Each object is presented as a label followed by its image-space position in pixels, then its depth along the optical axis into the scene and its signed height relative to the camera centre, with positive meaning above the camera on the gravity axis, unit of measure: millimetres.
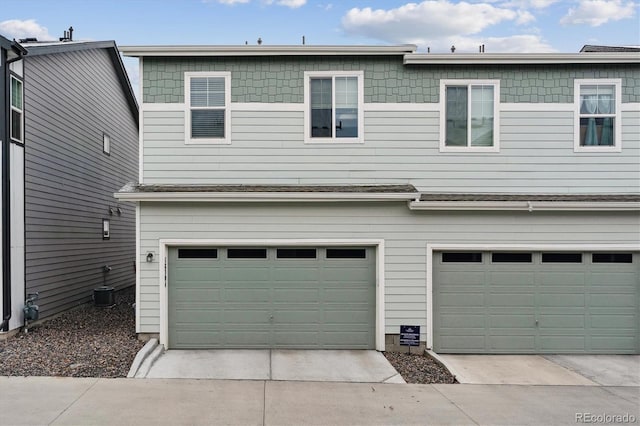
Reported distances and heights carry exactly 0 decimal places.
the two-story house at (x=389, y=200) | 8750 +29
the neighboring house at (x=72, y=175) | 9703 +653
